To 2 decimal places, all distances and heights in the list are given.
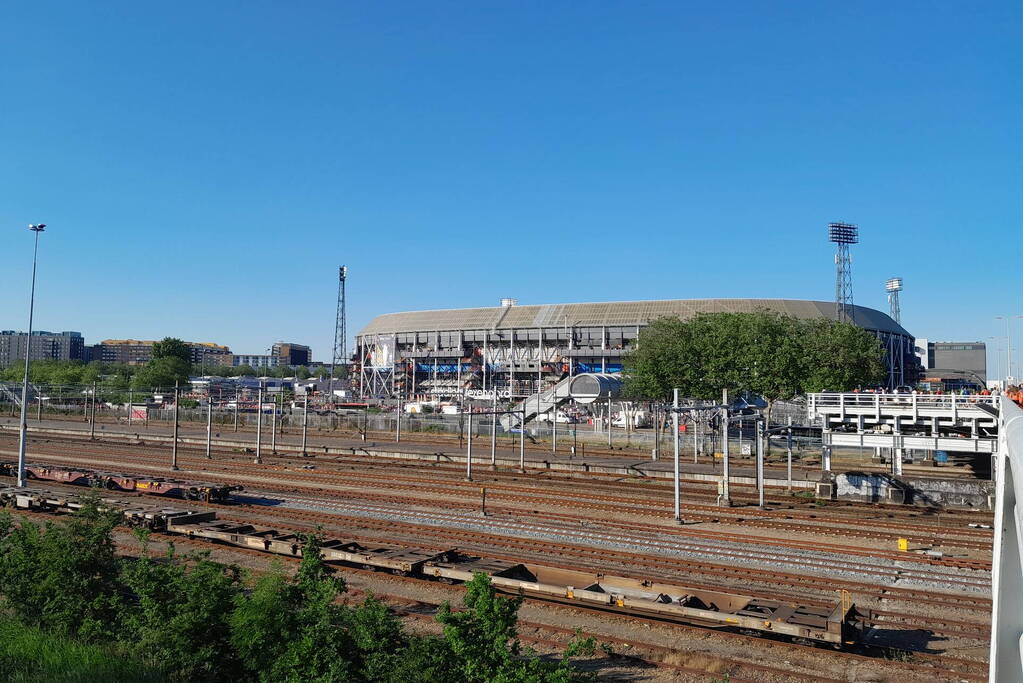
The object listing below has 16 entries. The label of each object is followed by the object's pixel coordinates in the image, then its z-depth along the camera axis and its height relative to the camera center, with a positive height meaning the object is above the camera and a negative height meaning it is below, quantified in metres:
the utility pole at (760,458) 29.27 -3.26
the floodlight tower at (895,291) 147.00 +18.65
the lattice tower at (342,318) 144.25 +11.40
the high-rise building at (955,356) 174.00 +6.34
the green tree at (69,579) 13.51 -4.06
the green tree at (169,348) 142.75 +4.89
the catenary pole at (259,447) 45.12 -4.71
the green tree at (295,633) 10.84 -4.08
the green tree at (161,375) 115.81 -0.37
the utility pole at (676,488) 26.11 -4.02
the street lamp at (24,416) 30.73 -1.96
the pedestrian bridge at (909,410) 29.12 -1.25
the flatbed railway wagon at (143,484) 30.48 -4.94
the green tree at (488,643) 10.19 -3.89
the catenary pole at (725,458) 28.40 -3.27
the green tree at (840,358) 52.75 +1.71
